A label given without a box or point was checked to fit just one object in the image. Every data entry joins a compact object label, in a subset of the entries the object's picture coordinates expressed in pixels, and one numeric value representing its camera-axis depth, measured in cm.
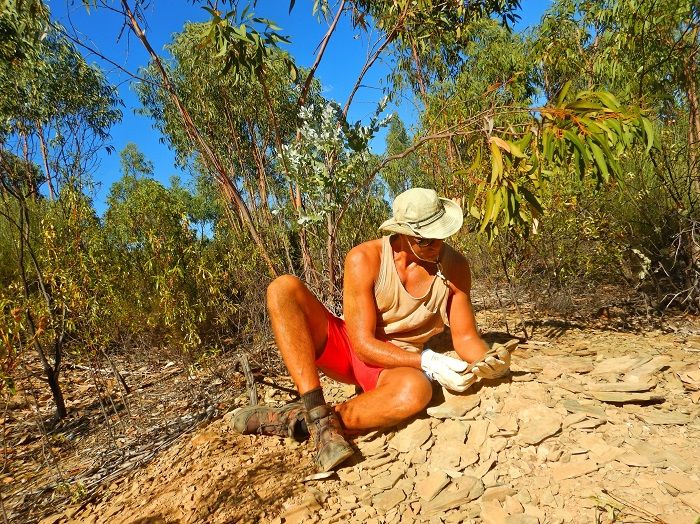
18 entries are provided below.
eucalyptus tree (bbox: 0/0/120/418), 282
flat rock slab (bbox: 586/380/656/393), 176
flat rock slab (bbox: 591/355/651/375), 193
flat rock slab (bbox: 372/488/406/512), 151
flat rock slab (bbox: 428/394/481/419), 179
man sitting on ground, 184
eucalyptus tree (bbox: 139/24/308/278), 303
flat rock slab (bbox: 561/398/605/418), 164
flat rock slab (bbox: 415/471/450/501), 152
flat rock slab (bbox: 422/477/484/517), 144
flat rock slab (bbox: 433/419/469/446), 170
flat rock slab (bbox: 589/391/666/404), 170
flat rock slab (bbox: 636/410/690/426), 157
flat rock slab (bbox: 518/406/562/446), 159
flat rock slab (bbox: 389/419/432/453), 177
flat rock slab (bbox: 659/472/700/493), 129
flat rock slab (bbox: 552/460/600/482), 143
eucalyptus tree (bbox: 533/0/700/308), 298
